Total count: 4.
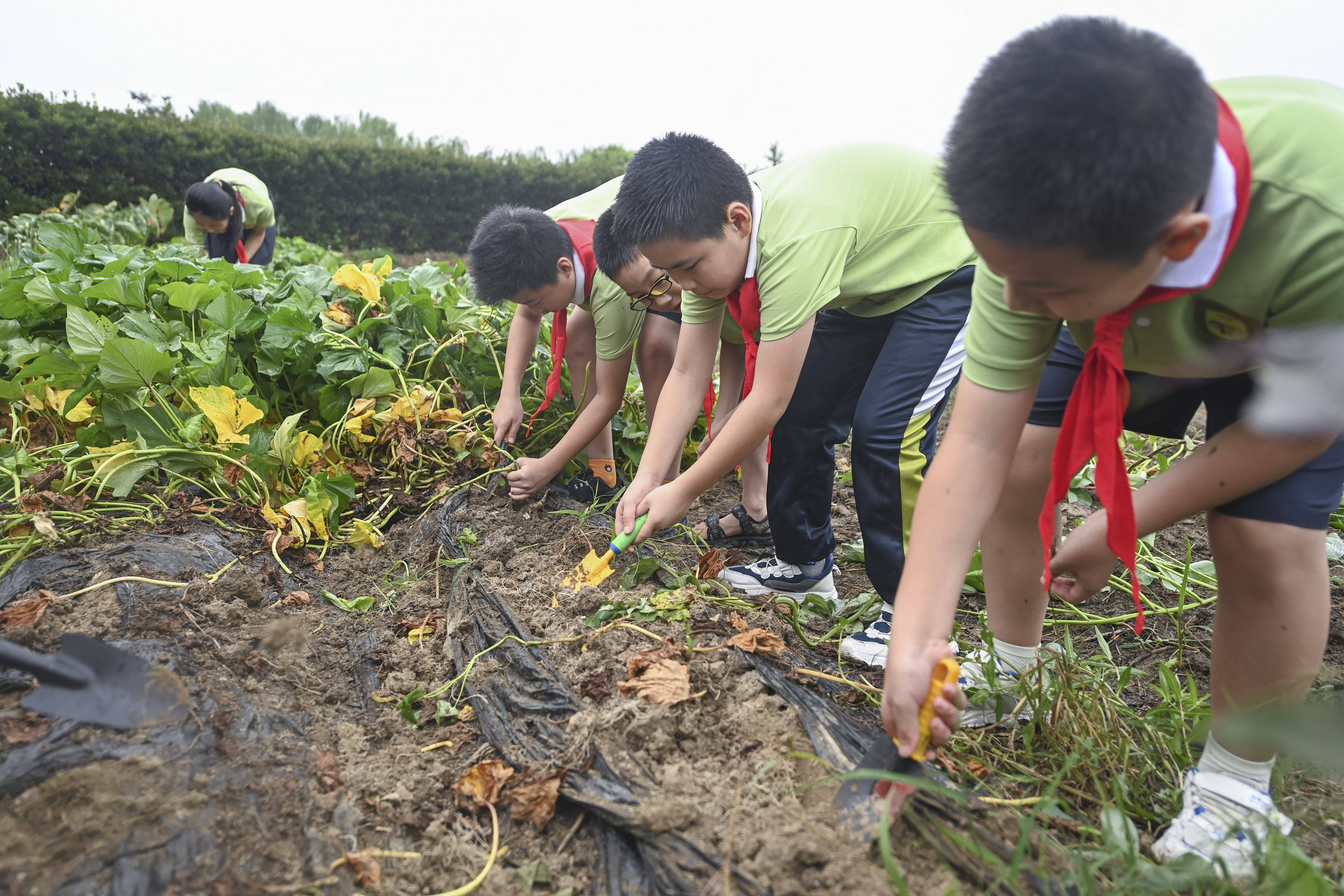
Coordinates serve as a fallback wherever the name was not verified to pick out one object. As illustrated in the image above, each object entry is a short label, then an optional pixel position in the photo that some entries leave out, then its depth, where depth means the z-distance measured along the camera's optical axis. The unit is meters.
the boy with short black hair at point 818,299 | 1.74
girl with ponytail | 5.01
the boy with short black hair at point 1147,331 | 0.81
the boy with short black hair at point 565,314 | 2.55
